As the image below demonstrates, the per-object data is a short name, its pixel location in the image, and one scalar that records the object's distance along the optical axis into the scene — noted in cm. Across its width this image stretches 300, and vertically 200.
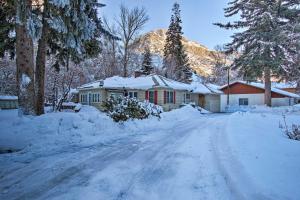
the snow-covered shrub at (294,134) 867
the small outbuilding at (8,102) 2936
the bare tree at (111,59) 4097
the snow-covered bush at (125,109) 1349
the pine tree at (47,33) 1035
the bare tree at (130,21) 3600
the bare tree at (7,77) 3547
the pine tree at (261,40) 3075
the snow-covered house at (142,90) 2925
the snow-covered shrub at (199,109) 3202
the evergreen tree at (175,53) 4841
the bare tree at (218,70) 6327
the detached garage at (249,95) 4019
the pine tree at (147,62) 4841
